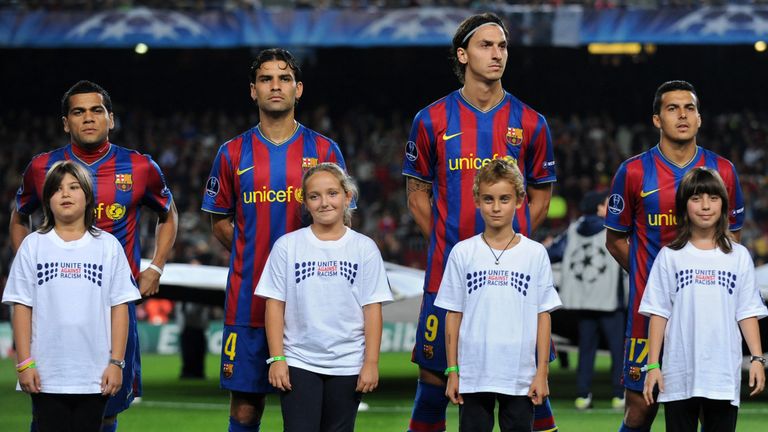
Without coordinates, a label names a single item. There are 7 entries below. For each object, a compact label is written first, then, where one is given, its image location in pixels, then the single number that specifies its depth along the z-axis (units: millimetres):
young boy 10836
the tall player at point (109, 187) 12375
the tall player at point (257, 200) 12055
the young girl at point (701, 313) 11055
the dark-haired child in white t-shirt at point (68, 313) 10844
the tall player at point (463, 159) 12016
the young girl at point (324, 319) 11047
